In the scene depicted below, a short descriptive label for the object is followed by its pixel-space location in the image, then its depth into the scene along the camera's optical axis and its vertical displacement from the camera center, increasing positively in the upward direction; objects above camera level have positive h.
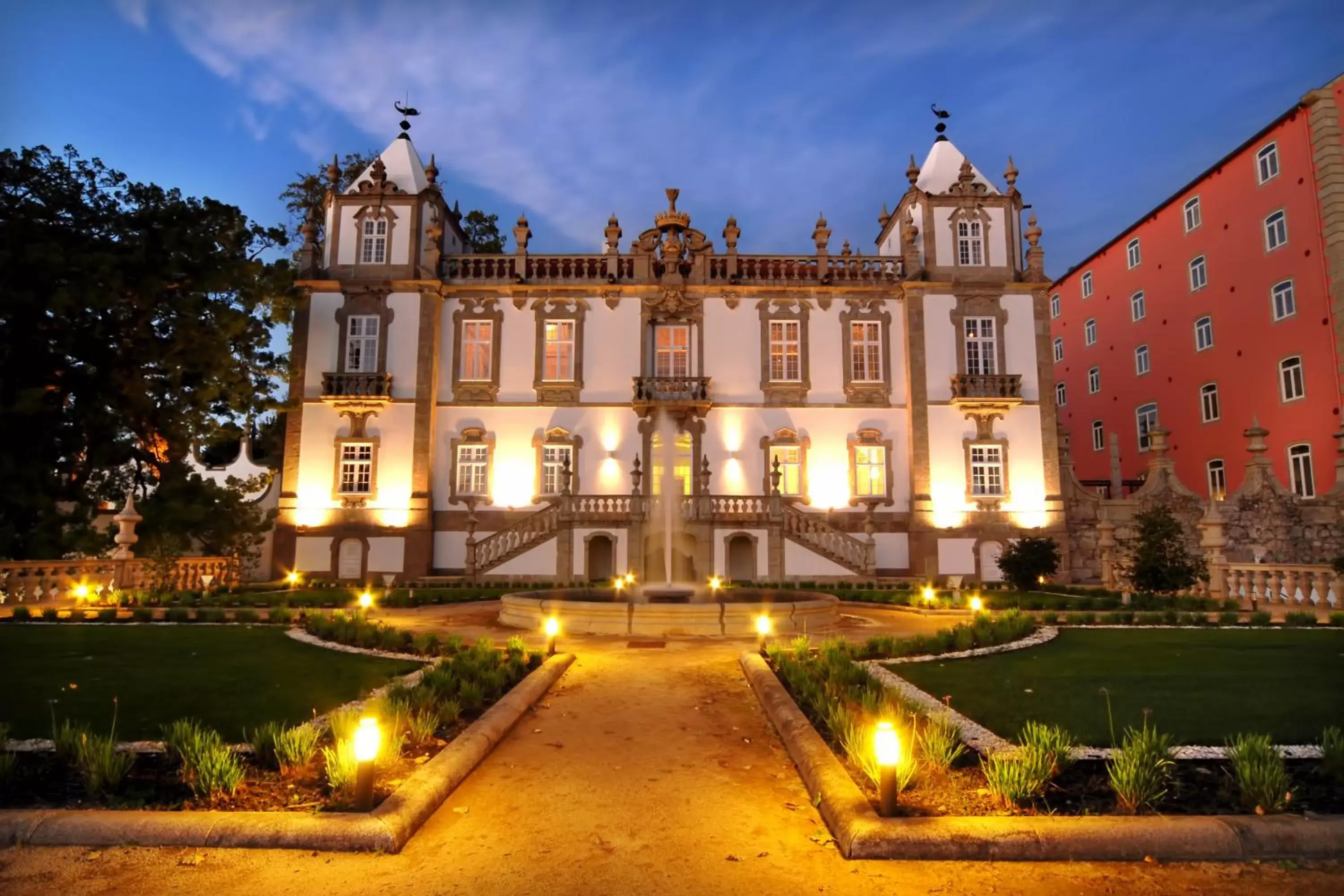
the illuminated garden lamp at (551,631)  10.82 -1.20
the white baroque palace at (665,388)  27.16 +5.93
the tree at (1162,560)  18.31 -0.27
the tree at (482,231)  39.19 +16.55
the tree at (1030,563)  22.23 -0.40
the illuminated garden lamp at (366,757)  4.76 -1.32
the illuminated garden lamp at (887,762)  4.71 -1.32
